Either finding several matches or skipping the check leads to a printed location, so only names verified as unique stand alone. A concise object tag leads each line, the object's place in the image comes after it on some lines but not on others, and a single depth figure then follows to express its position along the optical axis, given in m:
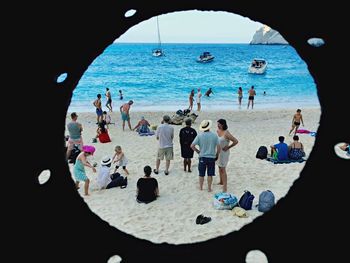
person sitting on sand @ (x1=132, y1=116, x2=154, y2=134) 16.66
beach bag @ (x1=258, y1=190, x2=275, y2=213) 8.30
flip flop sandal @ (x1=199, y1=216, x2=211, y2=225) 7.97
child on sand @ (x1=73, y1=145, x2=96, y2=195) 9.21
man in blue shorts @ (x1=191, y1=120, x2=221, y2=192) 8.59
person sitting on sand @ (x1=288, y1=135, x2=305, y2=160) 11.91
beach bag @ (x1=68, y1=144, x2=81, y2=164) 11.80
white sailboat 81.38
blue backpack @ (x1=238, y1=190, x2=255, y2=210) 8.54
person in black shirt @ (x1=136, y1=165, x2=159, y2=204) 9.10
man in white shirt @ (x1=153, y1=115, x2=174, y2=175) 10.51
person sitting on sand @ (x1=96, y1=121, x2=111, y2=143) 15.40
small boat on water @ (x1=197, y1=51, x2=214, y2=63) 70.25
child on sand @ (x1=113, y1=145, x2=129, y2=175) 10.91
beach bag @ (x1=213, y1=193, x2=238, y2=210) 8.57
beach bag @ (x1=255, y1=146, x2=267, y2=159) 12.58
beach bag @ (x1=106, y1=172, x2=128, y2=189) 10.11
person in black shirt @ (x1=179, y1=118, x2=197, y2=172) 10.42
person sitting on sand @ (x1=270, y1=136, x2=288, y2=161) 11.87
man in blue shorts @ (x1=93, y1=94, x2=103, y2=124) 17.69
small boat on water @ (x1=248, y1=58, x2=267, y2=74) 53.16
